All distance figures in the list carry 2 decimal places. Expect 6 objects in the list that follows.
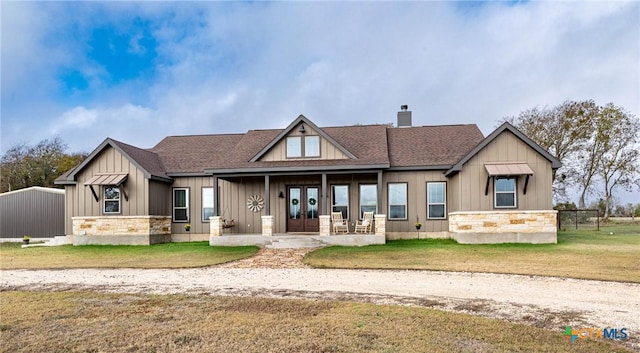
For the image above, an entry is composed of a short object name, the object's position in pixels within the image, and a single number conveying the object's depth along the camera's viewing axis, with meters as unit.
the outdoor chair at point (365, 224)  17.20
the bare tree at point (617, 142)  32.28
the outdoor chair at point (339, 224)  17.31
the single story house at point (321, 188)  16.44
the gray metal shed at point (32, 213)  23.78
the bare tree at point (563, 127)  32.16
